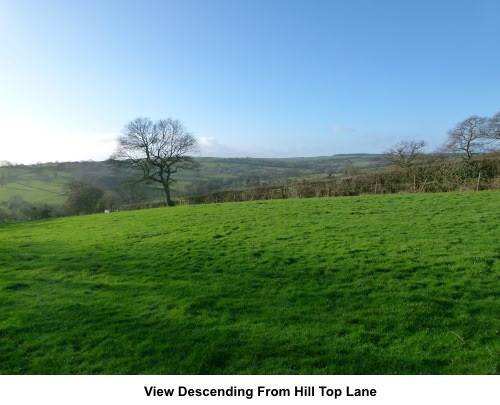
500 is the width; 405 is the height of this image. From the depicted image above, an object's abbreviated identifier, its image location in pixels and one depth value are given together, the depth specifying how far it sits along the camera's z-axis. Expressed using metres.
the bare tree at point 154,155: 43.75
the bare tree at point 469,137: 40.62
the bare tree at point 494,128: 40.40
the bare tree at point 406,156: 45.22
